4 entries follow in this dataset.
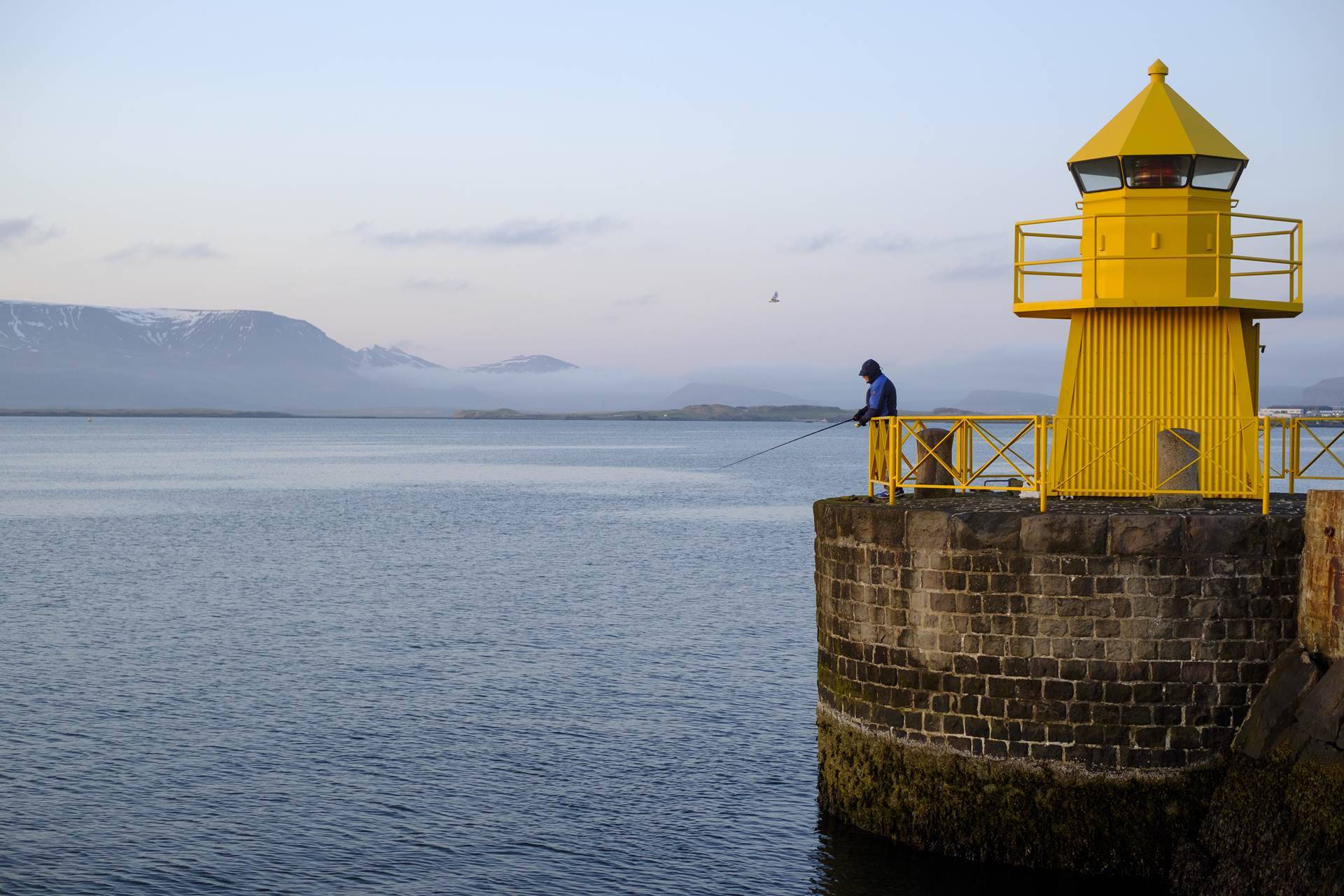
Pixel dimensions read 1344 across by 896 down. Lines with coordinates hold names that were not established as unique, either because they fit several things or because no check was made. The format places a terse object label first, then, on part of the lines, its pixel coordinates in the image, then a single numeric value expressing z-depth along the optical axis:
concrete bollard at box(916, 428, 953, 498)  14.48
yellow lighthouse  14.92
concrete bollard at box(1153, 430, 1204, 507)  13.73
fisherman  15.50
